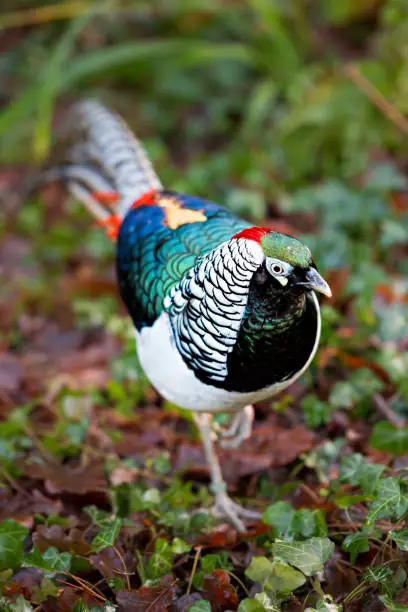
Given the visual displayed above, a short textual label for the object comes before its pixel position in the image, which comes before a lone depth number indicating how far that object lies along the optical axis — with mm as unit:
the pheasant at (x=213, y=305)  2391
